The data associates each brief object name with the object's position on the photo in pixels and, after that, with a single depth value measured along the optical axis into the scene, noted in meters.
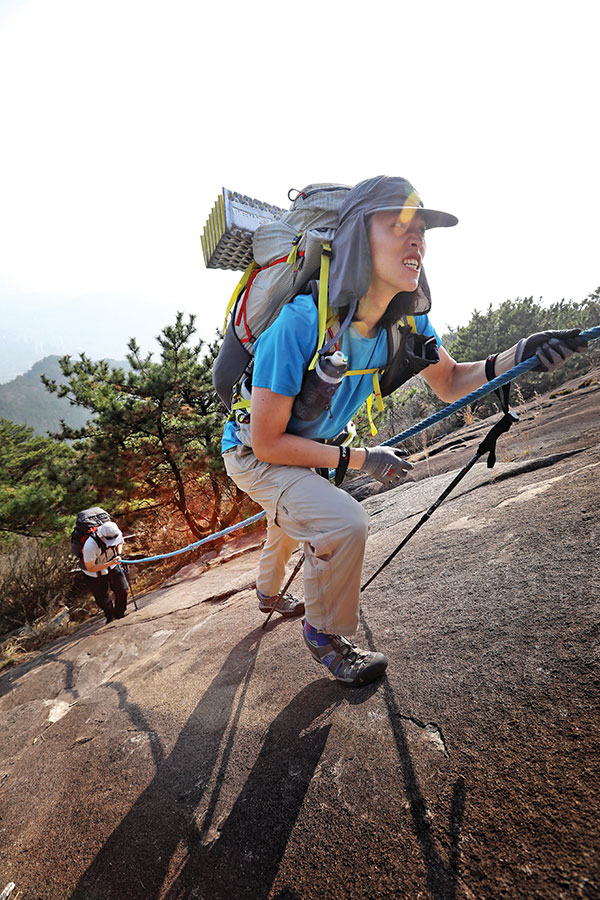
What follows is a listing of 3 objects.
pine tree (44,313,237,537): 8.41
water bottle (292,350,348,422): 1.77
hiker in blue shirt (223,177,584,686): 1.83
